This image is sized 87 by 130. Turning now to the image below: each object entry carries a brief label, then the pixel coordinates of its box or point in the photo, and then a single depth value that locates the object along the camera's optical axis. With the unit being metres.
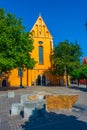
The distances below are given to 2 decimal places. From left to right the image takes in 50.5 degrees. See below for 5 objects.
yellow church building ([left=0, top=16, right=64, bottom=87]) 20.08
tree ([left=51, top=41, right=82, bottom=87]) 18.84
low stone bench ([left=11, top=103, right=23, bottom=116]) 5.06
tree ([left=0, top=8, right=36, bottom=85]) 12.60
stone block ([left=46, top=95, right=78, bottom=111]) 5.49
